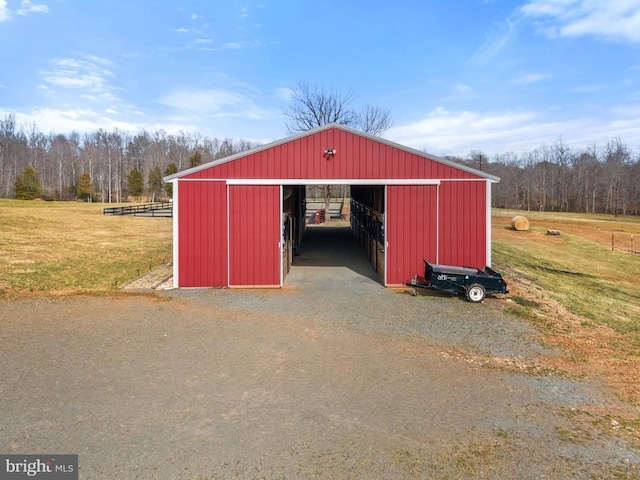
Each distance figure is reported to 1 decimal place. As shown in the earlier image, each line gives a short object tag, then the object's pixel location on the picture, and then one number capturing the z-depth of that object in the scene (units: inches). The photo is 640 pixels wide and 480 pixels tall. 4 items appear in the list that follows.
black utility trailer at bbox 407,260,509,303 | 440.1
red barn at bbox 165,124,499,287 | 510.3
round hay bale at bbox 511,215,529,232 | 1246.3
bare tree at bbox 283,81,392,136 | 1777.8
